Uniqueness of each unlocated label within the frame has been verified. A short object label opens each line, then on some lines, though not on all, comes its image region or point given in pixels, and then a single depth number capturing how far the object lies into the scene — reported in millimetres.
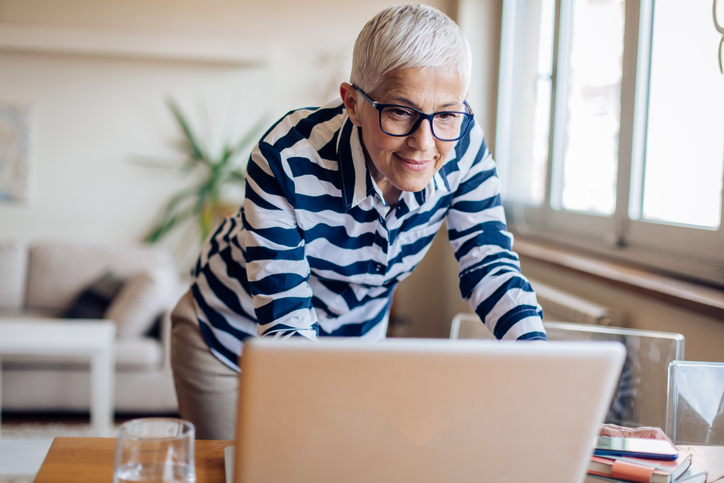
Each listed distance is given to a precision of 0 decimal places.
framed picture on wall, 4133
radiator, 2068
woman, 976
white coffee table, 2781
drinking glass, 689
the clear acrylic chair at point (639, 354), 1318
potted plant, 4125
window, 2016
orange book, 852
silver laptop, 586
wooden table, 820
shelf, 3939
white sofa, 3242
